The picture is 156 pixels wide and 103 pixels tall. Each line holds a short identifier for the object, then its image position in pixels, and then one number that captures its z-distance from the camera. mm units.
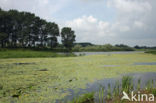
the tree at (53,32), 40328
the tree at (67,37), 45156
